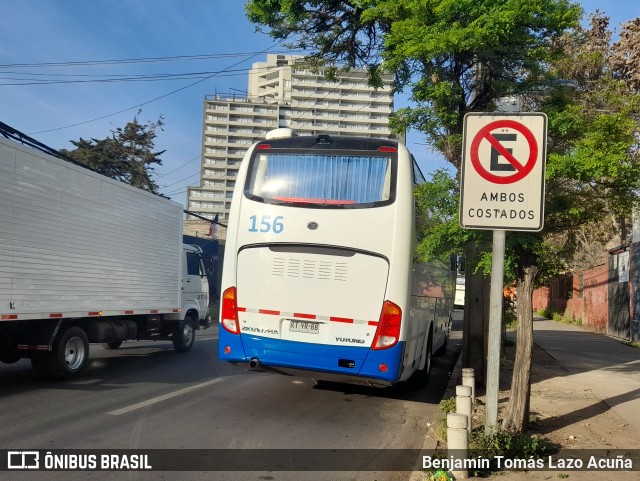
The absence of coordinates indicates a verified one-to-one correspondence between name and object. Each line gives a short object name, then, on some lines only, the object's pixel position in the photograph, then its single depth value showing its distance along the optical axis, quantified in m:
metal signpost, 5.73
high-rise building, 123.88
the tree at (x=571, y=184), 6.51
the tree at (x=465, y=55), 7.70
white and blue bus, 7.77
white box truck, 8.73
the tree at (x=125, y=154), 42.69
